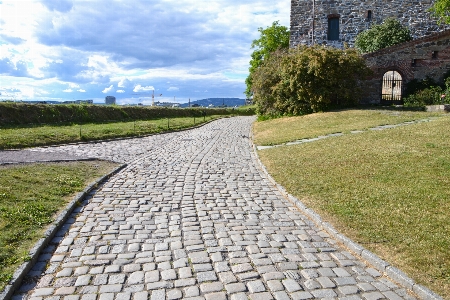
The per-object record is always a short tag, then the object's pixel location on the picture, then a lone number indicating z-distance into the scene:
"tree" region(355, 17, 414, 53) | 27.81
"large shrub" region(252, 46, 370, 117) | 22.12
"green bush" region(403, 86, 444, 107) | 21.33
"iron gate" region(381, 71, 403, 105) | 23.91
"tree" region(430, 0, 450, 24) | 20.70
